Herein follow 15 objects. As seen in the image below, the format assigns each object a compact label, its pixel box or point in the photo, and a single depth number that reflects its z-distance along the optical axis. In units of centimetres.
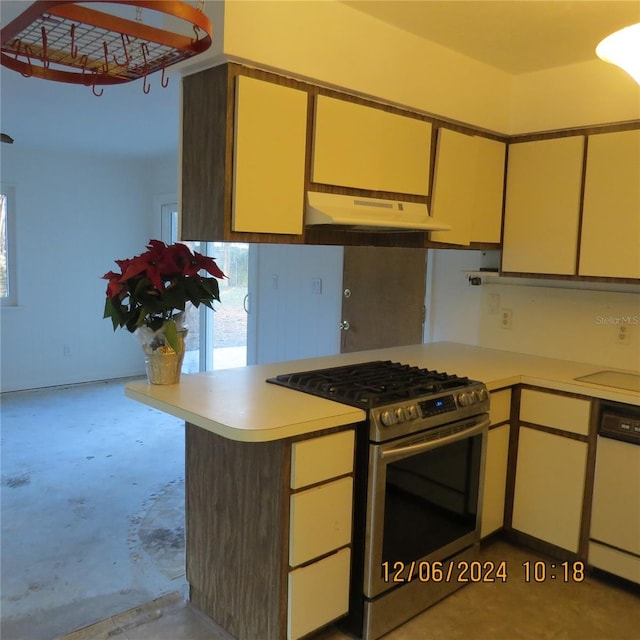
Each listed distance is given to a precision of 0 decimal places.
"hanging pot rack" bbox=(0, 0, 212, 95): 131
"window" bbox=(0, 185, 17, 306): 588
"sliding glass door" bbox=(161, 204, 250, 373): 587
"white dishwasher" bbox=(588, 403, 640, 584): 246
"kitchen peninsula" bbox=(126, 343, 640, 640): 192
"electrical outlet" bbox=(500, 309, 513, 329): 339
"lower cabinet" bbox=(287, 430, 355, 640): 193
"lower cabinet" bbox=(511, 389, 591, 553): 262
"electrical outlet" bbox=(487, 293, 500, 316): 344
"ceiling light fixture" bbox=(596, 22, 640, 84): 158
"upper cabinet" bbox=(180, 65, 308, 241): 215
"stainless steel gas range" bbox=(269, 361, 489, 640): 210
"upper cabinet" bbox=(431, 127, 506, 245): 292
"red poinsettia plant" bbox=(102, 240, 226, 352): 210
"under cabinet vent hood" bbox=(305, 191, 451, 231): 236
